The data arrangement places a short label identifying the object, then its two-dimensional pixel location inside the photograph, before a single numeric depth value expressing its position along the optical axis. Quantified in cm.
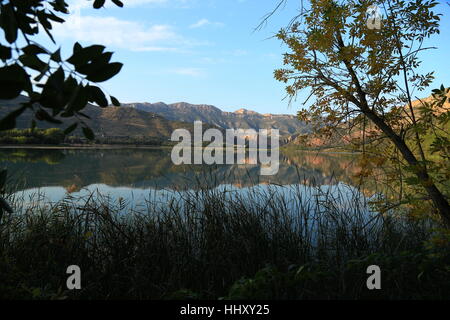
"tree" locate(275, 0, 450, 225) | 301
